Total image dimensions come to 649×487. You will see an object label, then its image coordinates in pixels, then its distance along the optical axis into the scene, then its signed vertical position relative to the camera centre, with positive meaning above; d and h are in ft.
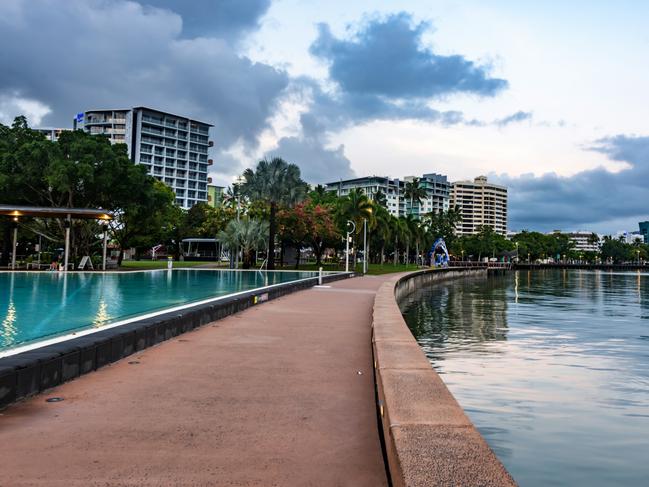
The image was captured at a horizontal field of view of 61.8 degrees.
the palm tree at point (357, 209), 208.64 +22.64
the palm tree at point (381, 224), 249.18 +20.58
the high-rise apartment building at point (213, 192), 608.51 +83.61
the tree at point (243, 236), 170.71 +9.35
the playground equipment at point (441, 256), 301.22 +7.85
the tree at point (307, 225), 187.01 +14.66
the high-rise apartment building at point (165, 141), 488.44 +114.83
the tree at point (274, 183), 174.81 +27.08
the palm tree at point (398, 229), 278.17 +20.91
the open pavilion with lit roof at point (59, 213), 114.62 +10.57
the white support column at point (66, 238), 119.75 +5.38
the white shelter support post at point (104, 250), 128.36 +3.03
